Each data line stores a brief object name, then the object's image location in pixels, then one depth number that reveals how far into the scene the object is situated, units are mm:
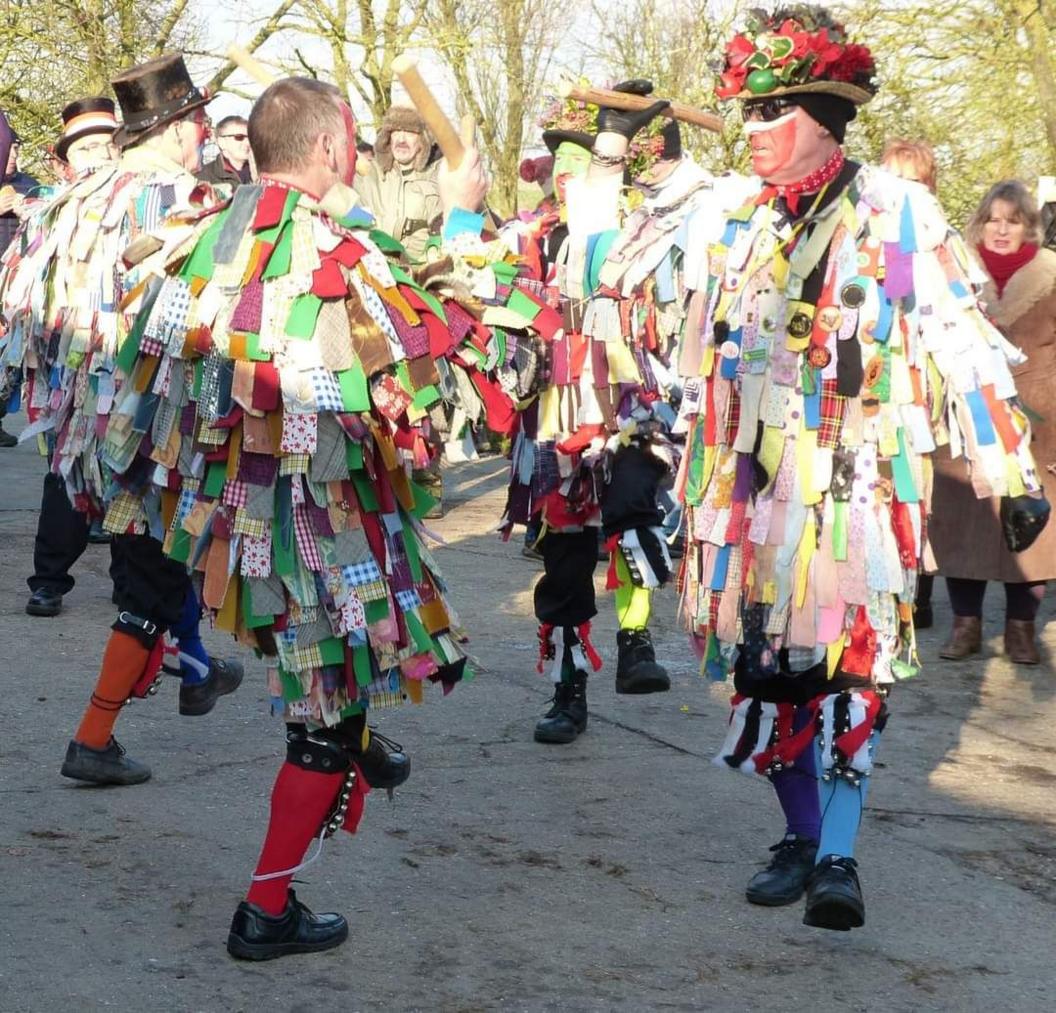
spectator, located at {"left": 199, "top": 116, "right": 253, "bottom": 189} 9844
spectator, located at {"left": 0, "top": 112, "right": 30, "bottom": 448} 4125
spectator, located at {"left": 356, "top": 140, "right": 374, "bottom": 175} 9085
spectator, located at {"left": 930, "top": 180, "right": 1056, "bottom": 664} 7020
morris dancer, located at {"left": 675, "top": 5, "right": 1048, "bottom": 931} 3943
